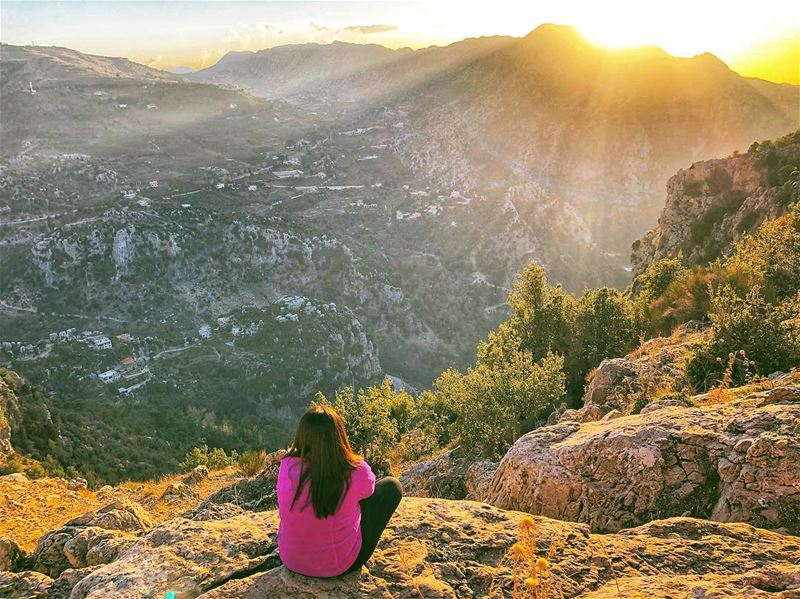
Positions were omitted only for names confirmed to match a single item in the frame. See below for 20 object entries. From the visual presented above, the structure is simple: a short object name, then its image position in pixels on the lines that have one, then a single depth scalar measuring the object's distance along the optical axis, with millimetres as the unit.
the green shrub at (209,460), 20728
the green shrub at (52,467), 18938
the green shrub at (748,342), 6590
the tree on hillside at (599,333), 14992
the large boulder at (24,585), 3969
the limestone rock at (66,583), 3941
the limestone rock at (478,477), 7238
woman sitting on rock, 3311
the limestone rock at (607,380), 9000
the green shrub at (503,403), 9797
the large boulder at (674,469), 3777
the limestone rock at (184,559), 3365
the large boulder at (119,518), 6214
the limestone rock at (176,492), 13078
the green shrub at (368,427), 14336
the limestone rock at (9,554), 5086
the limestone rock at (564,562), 3152
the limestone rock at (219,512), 5379
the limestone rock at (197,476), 14655
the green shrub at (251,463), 15116
